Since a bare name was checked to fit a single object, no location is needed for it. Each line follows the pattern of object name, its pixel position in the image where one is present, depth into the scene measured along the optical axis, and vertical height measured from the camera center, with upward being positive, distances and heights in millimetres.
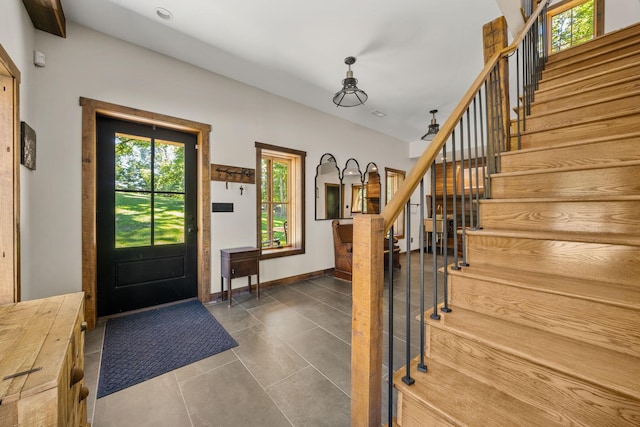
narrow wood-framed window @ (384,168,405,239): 5922 +698
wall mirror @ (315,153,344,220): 4477 +424
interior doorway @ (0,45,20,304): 1522 +192
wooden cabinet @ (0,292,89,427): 634 -443
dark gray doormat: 1817 -1126
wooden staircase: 922 -390
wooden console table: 3084 -630
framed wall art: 1772 +506
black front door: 2672 -17
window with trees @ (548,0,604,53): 3656 +2923
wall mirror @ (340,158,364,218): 4914 +479
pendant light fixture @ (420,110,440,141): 3897 +1284
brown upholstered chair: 4180 -613
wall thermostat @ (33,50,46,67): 2198 +1355
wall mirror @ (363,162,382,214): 5320 +499
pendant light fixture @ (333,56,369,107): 2856 +1465
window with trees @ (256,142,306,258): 3922 +195
